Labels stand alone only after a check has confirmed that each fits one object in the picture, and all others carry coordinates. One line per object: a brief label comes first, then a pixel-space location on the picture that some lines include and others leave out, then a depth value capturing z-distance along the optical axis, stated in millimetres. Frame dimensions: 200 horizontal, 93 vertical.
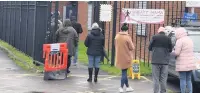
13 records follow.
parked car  12223
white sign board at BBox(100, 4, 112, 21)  16203
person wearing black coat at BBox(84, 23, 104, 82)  12836
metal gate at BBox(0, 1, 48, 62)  15906
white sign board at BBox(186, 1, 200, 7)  15723
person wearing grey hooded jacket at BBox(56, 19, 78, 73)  14324
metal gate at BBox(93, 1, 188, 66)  17012
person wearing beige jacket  11625
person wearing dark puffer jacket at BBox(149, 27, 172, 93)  10922
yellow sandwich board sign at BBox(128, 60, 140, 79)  13788
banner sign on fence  15547
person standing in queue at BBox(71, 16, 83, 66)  16745
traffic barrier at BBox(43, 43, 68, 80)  13409
